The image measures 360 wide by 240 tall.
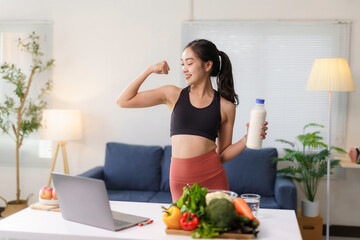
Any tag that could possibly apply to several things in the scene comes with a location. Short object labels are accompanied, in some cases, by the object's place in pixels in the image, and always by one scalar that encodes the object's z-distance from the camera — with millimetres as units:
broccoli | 1703
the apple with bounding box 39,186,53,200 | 2209
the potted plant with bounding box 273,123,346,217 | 3995
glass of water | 1951
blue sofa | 4188
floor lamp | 3842
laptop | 1810
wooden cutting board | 1730
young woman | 2328
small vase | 4047
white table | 1804
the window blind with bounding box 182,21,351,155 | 4363
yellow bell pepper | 1769
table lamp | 4344
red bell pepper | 1735
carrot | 1781
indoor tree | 4594
